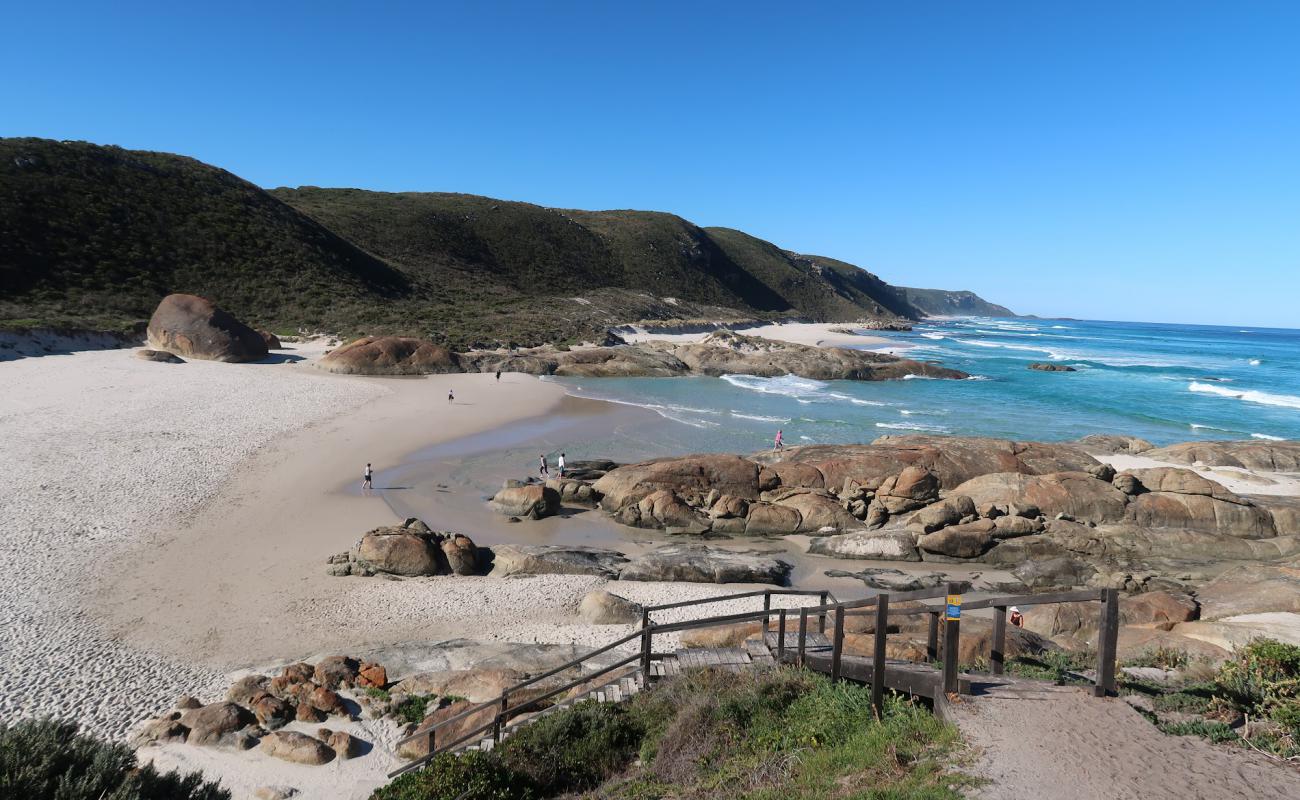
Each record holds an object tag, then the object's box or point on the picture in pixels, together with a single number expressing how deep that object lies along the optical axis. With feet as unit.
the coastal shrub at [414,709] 29.99
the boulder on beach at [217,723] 27.53
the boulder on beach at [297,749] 27.02
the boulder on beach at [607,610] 41.55
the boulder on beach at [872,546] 55.06
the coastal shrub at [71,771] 16.67
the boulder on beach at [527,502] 61.41
